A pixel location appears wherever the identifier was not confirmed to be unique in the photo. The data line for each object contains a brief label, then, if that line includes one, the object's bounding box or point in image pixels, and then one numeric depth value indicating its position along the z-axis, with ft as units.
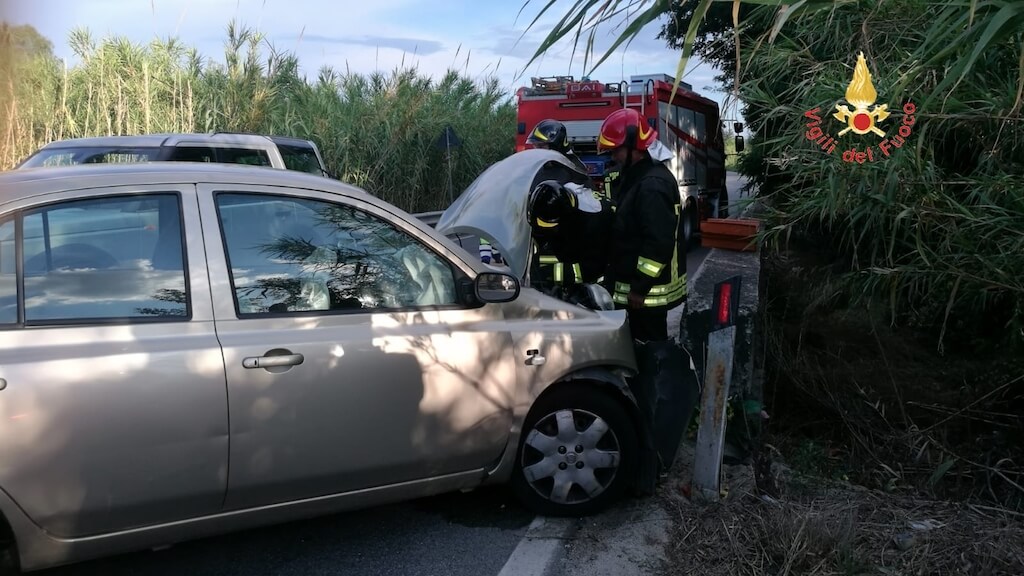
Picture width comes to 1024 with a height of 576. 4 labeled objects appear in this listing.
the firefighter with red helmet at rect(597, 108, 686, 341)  14.97
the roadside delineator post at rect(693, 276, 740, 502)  12.54
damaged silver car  8.68
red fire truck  40.55
